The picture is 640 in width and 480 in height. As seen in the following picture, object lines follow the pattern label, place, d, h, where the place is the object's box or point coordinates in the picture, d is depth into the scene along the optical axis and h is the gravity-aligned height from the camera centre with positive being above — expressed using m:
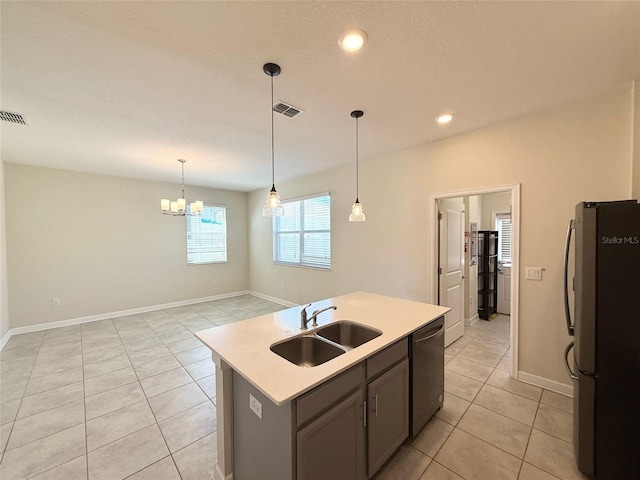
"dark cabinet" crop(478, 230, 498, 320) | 4.68 -0.74
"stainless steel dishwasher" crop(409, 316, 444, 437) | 1.88 -1.10
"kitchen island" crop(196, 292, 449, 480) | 1.17 -0.69
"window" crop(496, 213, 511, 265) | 5.14 -0.08
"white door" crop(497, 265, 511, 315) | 4.77 -1.08
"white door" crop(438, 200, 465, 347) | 3.42 -0.47
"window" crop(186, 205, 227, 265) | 6.02 -0.05
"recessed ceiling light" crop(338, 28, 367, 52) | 1.53 +1.19
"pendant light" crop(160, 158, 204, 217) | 4.18 +0.45
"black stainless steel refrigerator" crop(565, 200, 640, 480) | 1.47 -0.65
